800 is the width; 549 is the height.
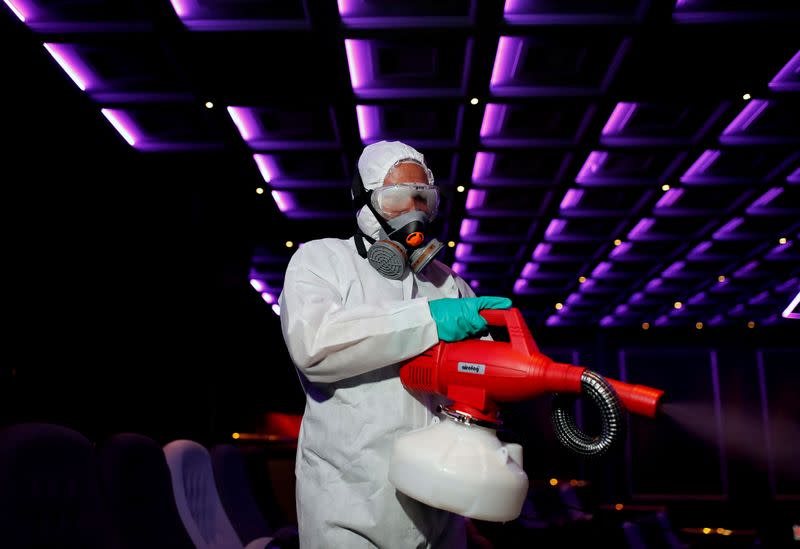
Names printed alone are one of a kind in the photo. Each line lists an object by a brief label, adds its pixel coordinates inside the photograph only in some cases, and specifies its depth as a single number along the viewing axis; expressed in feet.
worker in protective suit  3.52
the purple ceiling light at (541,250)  30.45
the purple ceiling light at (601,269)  33.52
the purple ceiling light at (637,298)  39.37
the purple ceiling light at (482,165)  21.65
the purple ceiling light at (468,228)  27.81
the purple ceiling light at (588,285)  36.41
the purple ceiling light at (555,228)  27.62
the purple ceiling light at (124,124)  17.81
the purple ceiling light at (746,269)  33.73
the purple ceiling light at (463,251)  30.50
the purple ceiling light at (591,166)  21.49
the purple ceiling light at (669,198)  24.22
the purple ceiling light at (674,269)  33.47
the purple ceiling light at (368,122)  18.25
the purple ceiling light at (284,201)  23.71
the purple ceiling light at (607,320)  45.75
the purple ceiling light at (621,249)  30.42
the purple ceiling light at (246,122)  17.95
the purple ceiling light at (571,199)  24.53
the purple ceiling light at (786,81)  16.35
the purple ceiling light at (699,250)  30.35
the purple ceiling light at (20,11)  13.44
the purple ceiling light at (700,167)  21.38
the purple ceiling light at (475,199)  24.47
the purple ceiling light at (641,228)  27.30
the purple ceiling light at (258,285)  34.71
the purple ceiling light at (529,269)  33.94
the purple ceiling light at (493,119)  18.24
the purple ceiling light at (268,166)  20.85
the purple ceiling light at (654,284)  36.32
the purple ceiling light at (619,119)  18.24
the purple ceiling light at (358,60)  15.07
